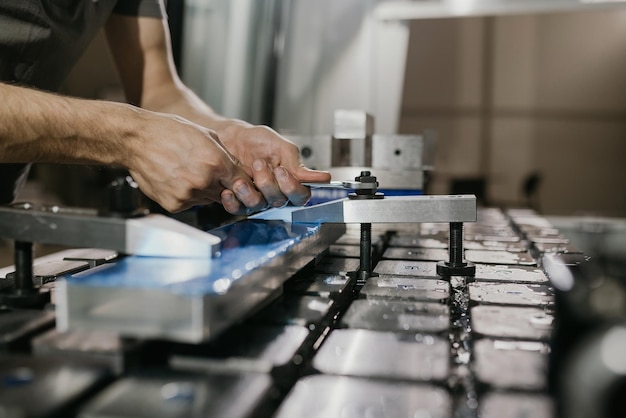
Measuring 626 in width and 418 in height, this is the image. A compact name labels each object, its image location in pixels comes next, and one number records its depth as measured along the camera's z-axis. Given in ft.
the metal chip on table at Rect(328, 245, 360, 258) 3.65
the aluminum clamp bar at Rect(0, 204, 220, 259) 2.26
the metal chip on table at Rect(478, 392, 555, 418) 1.55
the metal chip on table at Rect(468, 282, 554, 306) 2.59
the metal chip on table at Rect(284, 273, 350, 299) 2.60
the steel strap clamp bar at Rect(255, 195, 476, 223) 3.20
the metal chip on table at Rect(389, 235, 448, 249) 4.18
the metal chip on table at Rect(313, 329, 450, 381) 1.81
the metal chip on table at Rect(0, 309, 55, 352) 1.94
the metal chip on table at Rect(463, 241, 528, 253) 3.99
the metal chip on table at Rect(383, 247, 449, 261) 3.63
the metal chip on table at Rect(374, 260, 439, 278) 3.13
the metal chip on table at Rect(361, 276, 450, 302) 2.61
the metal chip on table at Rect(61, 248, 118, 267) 3.28
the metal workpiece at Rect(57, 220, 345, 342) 1.70
